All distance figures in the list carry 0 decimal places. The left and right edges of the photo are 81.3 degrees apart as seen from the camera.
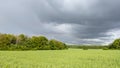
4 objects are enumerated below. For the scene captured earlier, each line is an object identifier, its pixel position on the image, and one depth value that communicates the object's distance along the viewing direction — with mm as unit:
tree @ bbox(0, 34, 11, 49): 33031
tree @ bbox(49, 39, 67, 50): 36052
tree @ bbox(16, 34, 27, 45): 38480
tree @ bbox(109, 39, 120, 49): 39626
